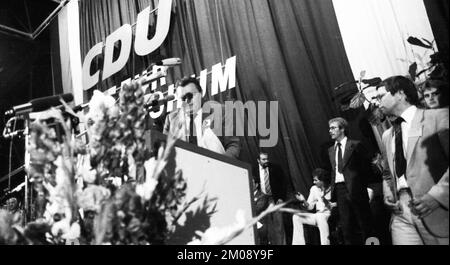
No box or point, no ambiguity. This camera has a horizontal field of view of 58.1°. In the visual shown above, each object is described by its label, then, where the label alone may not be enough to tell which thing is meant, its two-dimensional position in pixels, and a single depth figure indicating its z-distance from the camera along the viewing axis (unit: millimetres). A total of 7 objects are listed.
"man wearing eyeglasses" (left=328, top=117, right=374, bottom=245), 3262
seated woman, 3446
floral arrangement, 972
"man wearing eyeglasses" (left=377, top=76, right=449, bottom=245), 1803
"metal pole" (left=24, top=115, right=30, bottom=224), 1409
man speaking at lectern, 2041
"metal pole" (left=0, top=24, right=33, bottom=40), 6199
